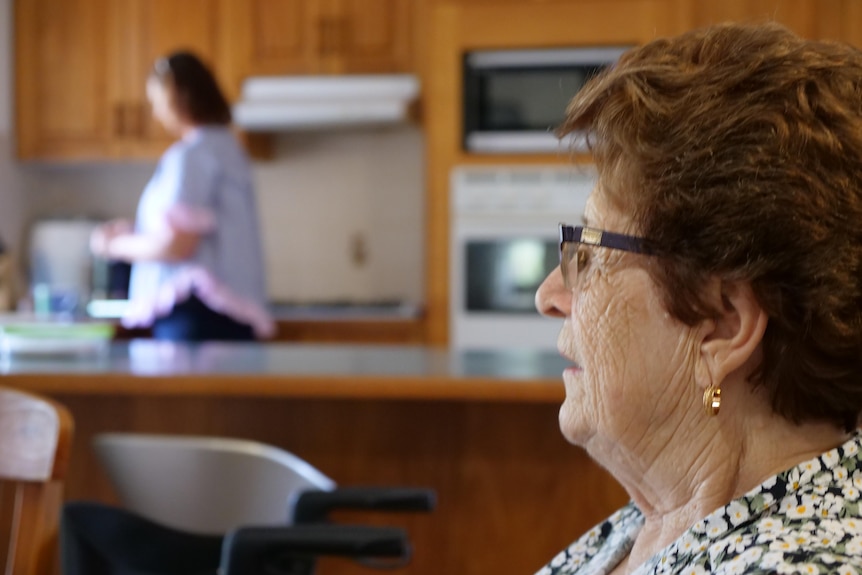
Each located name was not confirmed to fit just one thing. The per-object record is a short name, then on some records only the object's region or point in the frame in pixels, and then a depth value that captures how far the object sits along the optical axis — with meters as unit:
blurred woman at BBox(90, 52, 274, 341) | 2.86
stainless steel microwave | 3.46
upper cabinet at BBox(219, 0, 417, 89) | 3.79
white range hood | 3.69
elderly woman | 0.73
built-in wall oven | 3.46
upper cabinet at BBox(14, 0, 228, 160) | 4.01
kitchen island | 1.80
